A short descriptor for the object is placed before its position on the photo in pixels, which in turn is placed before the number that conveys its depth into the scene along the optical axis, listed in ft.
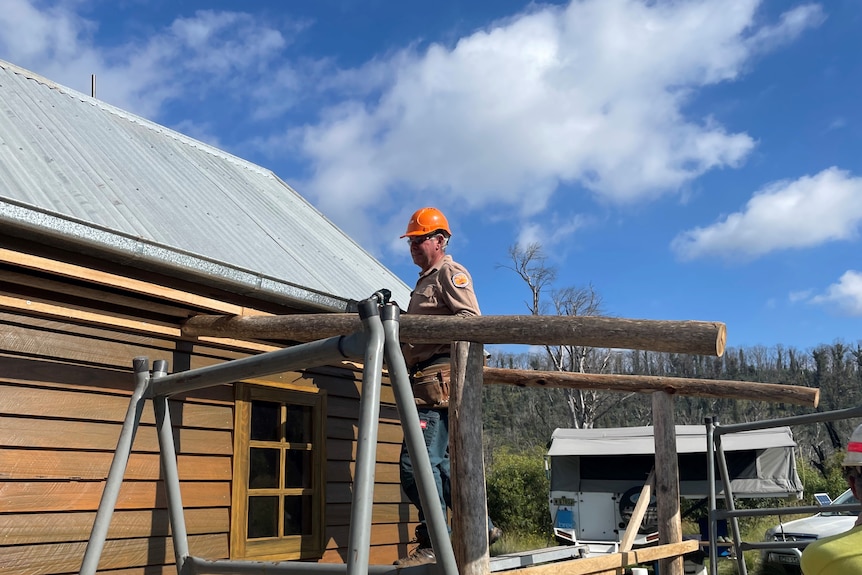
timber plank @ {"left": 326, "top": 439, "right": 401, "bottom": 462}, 18.26
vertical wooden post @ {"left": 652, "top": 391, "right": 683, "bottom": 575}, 17.94
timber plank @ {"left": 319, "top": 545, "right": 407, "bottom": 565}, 17.74
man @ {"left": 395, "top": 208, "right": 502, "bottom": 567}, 13.98
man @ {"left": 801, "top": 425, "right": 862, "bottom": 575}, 4.98
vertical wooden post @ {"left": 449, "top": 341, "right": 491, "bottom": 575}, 10.32
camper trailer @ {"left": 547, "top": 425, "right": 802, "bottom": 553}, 45.85
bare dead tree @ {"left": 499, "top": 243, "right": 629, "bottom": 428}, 93.07
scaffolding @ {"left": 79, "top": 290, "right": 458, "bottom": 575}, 7.34
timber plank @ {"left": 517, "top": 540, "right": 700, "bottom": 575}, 11.65
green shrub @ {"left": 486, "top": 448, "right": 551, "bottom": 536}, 65.10
